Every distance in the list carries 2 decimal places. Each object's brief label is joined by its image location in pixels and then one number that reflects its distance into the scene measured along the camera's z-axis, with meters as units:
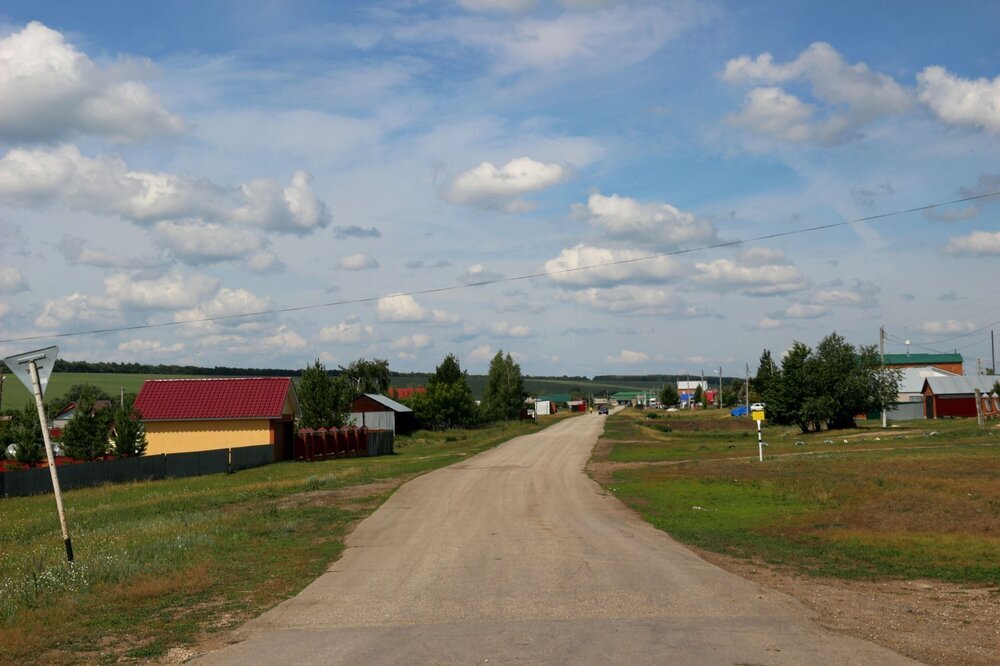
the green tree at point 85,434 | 44.69
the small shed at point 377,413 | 82.06
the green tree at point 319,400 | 60.25
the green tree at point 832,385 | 66.12
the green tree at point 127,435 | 45.69
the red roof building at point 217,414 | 50.94
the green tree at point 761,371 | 125.19
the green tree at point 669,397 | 189.38
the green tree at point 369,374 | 132.38
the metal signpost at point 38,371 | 13.78
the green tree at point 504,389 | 126.38
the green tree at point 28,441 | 46.50
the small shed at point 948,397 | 84.75
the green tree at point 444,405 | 97.12
